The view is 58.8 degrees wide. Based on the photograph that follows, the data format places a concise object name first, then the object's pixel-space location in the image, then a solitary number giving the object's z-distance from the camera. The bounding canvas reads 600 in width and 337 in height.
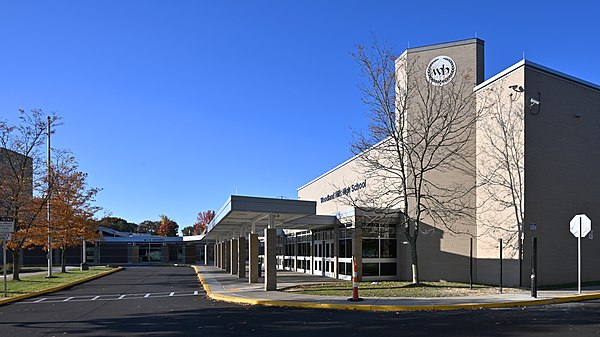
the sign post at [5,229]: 20.31
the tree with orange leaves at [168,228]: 114.44
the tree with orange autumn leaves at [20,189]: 28.52
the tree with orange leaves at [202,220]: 107.81
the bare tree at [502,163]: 21.06
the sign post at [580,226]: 17.27
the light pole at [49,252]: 32.09
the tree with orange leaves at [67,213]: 32.94
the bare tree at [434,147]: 23.69
